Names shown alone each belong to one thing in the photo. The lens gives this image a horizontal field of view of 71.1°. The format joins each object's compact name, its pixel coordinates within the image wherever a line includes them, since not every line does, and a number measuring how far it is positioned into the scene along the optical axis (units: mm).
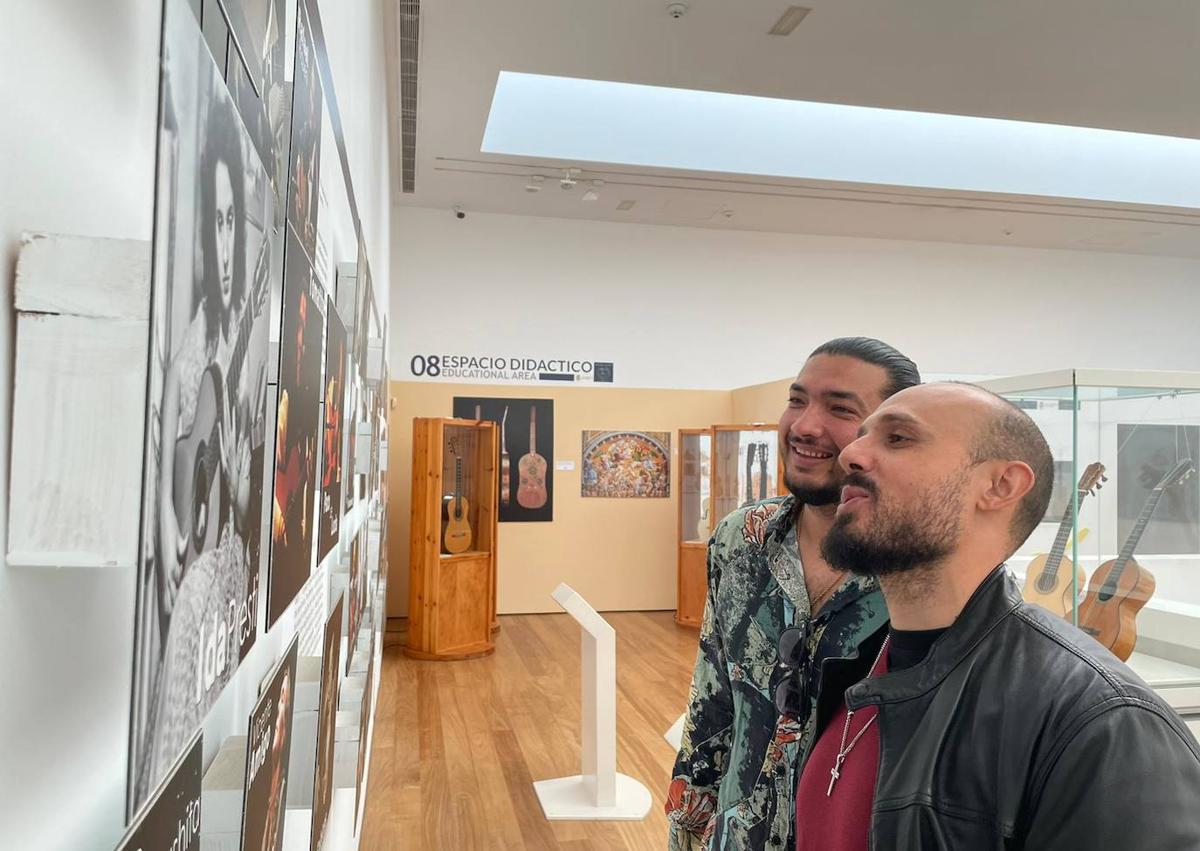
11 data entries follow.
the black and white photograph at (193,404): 414
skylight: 8078
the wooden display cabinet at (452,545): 7840
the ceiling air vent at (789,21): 5430
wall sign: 9898
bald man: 1109
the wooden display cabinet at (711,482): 8969
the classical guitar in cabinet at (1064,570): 4266
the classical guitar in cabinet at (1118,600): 4242
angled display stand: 4547
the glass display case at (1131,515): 4254
